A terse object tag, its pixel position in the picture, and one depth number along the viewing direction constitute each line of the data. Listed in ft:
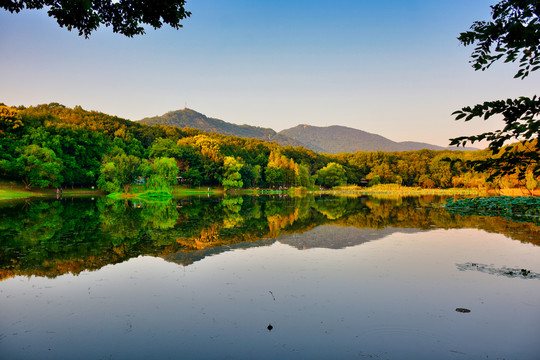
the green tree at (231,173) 229.86
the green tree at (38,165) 149.59
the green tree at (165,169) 158.81
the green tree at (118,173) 166.20
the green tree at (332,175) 356.18
